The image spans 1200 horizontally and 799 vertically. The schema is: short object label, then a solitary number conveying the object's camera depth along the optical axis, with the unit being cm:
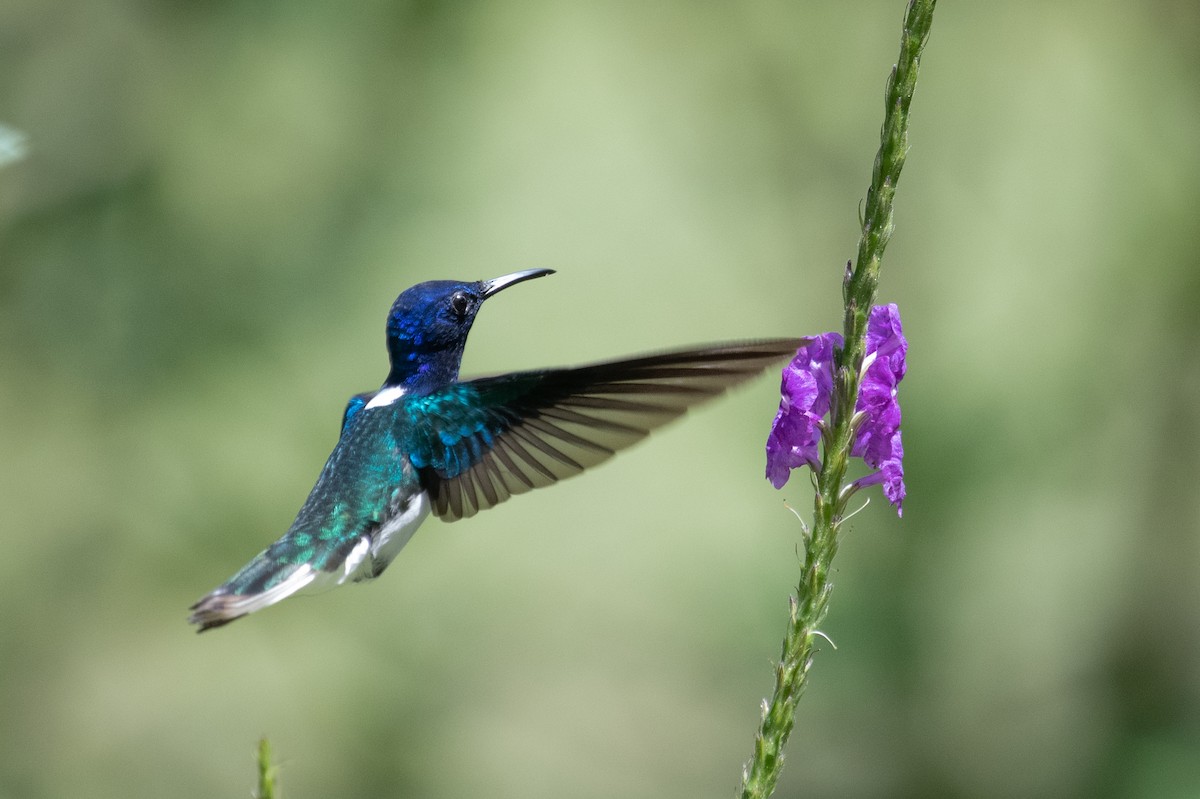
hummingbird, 308
